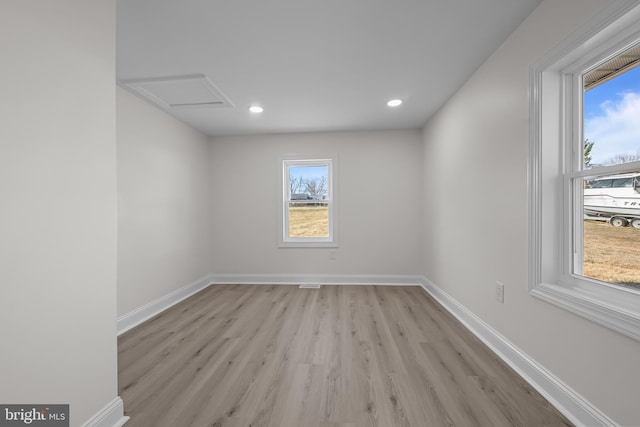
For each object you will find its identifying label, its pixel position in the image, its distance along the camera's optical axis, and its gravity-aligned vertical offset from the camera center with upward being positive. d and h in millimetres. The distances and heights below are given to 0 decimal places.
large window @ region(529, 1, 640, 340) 1280 +224
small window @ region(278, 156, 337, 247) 4223 +168
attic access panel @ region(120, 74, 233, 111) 2457 +1230
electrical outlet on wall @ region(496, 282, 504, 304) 2037 -633
